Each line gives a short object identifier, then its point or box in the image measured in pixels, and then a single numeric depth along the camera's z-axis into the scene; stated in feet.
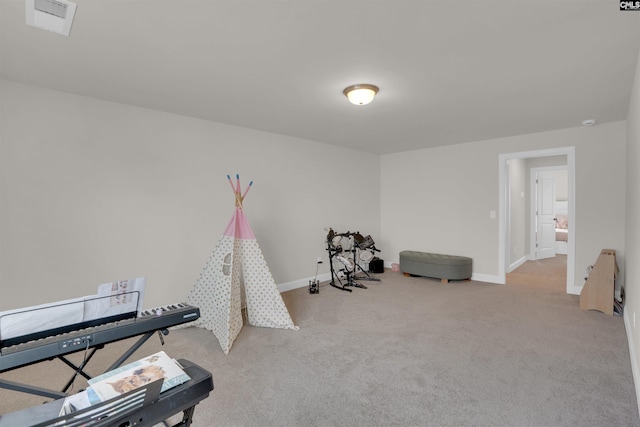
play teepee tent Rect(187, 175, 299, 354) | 10.03
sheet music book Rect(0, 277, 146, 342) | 4.25
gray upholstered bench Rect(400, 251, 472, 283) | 16.69
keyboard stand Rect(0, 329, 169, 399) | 4.27
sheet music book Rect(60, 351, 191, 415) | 3.65
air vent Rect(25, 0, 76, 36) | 5.48
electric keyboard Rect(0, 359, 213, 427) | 3.09
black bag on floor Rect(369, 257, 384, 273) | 19.44
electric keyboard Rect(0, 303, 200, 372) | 4.02
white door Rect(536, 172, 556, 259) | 23.87
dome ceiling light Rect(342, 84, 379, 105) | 9.12
